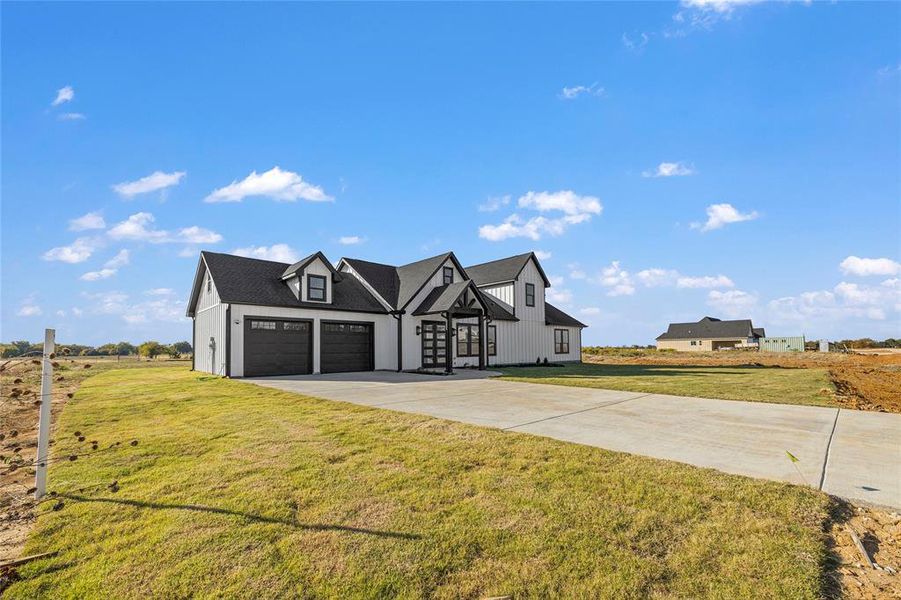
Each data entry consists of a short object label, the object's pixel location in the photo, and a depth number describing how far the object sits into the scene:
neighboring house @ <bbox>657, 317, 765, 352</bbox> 69.56
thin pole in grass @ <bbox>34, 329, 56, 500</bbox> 4.57
